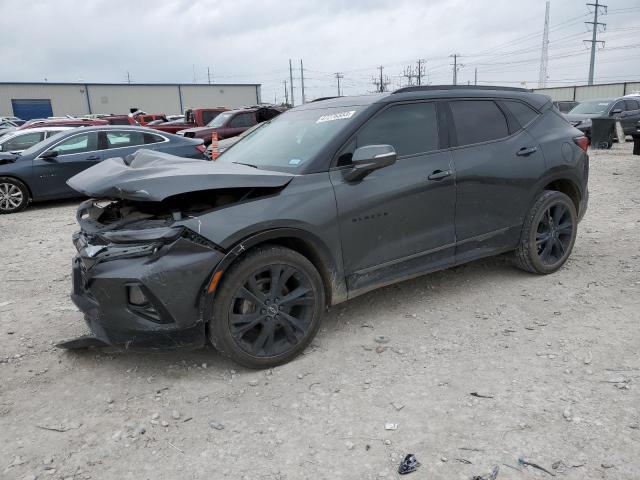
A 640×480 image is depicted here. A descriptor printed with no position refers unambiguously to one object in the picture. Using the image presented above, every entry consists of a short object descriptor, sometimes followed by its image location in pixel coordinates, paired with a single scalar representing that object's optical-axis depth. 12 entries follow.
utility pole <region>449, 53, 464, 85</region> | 79.05
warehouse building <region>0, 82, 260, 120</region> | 51.41
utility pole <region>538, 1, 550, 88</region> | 50.41
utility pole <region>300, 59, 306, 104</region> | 90.84
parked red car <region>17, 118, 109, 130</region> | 16.19
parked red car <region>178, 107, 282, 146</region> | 13.97
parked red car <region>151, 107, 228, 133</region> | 17.38
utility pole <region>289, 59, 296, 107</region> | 86.06
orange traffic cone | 11.97
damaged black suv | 2.89
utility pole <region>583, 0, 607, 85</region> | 56.47
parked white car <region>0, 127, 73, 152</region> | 10.80
